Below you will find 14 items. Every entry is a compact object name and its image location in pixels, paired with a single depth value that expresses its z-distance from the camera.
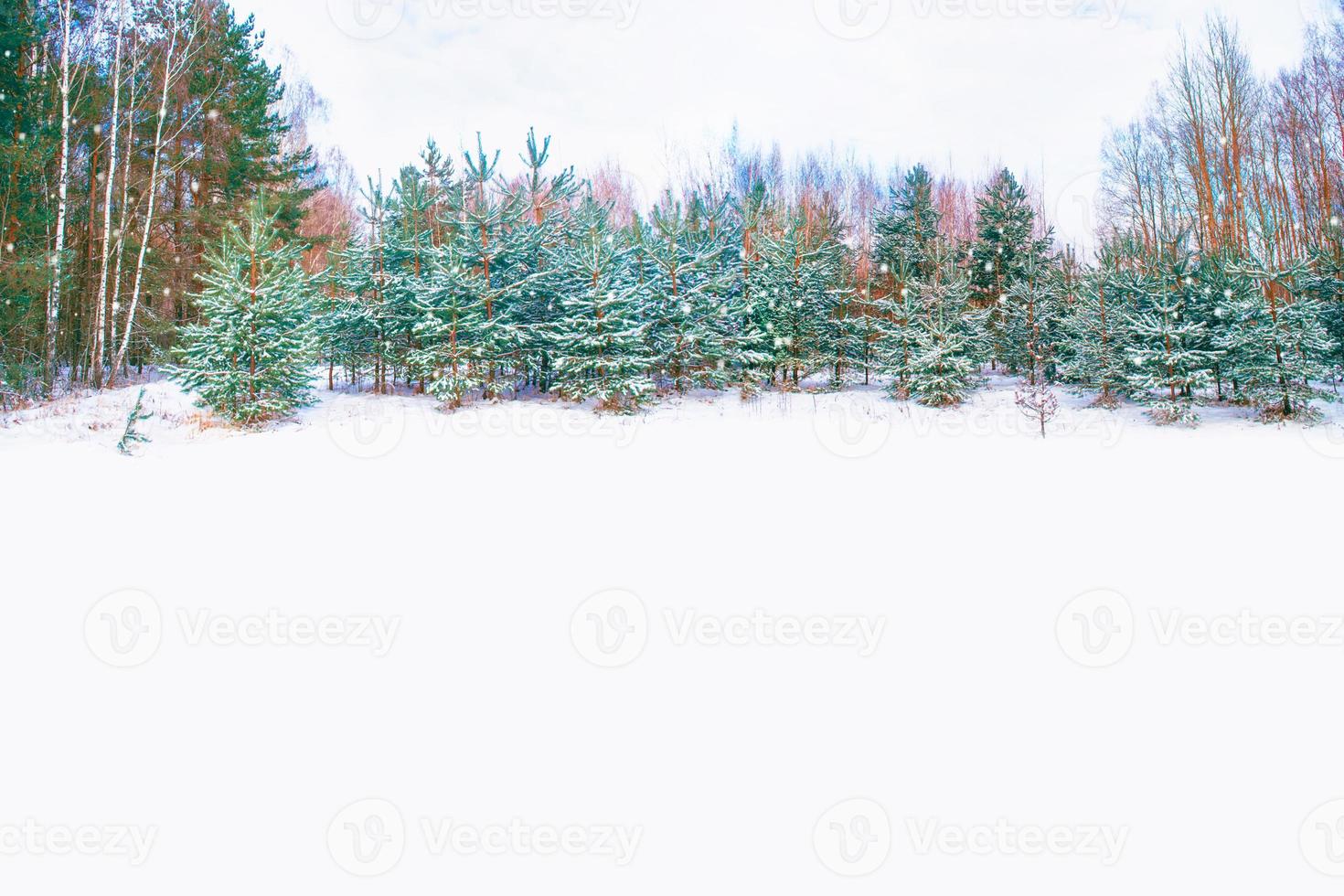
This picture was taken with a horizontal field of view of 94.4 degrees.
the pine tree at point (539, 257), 14.23
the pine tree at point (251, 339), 11.23
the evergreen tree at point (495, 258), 13.56
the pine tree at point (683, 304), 14.73
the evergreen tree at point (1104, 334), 14.27
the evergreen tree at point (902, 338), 15.67
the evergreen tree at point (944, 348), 15.03
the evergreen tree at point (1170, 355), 12.46
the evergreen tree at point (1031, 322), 17.70
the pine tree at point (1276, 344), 11.73
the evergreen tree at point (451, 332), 13.10
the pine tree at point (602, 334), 13.12
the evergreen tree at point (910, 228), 21.64
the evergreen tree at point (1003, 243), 20.27
